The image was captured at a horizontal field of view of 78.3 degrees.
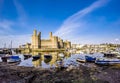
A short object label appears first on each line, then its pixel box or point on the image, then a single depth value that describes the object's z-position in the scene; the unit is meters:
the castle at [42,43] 83.23
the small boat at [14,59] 22.59
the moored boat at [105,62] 18.52
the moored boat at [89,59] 22.99
